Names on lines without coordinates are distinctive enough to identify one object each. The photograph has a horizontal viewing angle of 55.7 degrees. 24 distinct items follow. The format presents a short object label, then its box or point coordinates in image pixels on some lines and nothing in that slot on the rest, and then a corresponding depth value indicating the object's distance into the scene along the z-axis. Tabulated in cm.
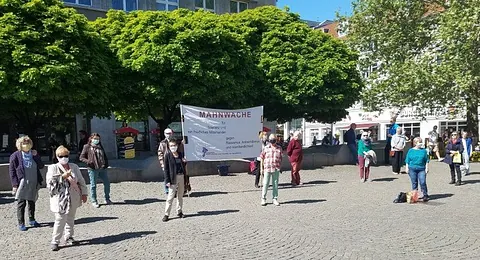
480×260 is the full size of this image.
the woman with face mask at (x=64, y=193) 684
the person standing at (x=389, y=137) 1860
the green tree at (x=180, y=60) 1689
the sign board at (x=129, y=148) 2531
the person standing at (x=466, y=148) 1467
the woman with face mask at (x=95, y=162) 1058
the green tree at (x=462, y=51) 2117
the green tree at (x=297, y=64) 2005
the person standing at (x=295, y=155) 1370
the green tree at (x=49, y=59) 1388
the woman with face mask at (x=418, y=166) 1079
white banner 1389
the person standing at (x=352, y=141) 2042
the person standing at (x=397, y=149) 1659
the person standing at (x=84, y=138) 1656
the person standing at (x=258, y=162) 1375
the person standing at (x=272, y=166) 1055
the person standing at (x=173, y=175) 883
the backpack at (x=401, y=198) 1062
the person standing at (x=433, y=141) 2362
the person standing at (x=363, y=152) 1415
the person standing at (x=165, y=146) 938
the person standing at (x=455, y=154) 1337
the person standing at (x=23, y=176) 820
